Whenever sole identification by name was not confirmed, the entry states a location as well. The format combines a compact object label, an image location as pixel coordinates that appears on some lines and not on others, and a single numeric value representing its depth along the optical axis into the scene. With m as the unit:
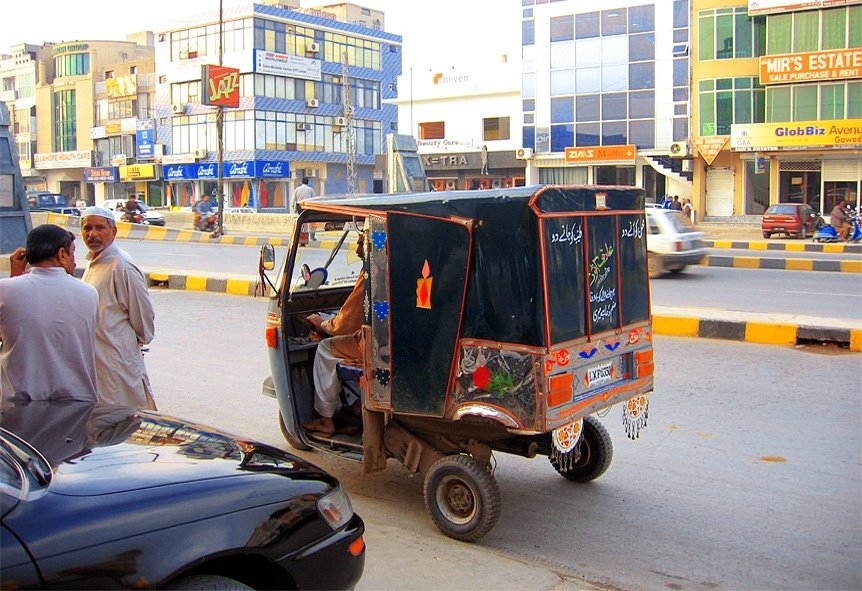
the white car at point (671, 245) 16.94
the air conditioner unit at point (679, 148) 40.00
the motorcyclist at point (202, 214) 32.38
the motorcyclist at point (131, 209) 36.19
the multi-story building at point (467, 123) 47.91
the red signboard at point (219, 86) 29.69
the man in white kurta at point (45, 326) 4.20
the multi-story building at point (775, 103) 36.34
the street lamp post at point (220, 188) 29.64
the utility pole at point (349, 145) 44.58
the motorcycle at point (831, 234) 27.57
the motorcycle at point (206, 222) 31.88
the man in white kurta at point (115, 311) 4.90
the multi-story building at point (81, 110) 68.31
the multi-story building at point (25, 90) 74.59
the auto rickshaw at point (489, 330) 4.27
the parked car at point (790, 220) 30.02
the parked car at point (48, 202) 38.92
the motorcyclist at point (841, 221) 27.55
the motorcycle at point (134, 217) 36.03
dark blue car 2.44
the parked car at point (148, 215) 37.27
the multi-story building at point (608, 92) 41.25
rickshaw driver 5.20
